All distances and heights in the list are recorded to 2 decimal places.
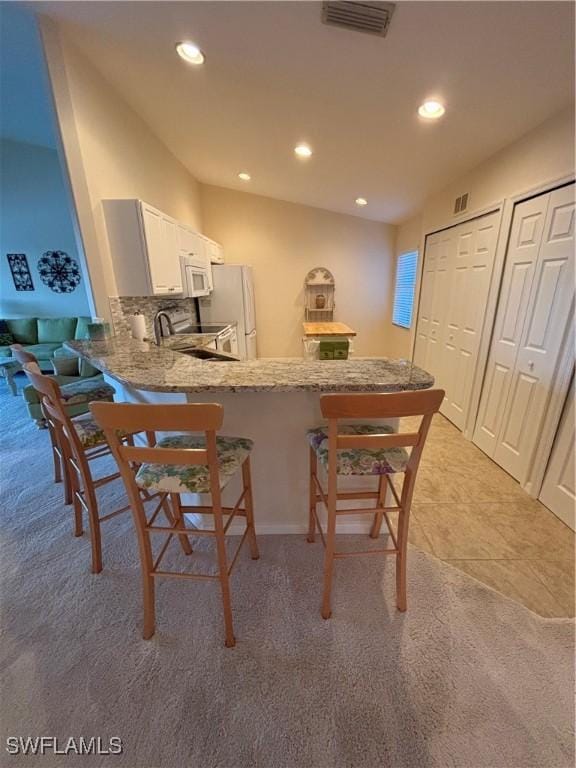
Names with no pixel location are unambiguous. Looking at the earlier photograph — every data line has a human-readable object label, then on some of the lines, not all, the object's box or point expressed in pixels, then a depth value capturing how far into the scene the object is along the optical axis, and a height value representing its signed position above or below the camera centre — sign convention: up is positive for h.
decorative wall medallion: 5.13 +0.41
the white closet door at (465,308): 2.72 -0.17
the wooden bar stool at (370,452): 1.06 -0.70
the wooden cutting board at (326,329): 4.38 -0.56
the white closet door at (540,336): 1.94 -0.31
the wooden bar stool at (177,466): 1.00 -0.70
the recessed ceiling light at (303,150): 2.93 +1.36
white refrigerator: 4.66 -0.10
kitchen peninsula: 1.34 -0.41
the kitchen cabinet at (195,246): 3.36 +0.56
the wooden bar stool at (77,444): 1.47 -0.77
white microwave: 3.42 +0.21
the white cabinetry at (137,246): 2.45 +0.40
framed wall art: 5.05 +0.41
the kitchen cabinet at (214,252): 4.36 +0.62
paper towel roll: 2.69 -0.27
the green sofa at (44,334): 4.57 -0.59
